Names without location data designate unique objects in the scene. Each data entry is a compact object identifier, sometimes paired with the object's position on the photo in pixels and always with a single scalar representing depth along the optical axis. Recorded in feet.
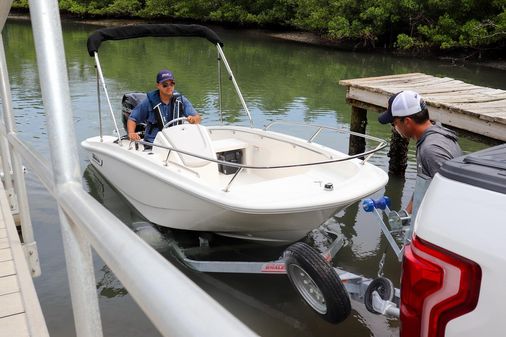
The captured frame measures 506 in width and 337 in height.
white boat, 12.99
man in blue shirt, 18.70
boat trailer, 10.21
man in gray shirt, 9.77
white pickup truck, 4.13
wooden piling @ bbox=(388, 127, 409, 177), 23.36
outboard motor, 23.31
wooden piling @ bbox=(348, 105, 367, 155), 25.13
